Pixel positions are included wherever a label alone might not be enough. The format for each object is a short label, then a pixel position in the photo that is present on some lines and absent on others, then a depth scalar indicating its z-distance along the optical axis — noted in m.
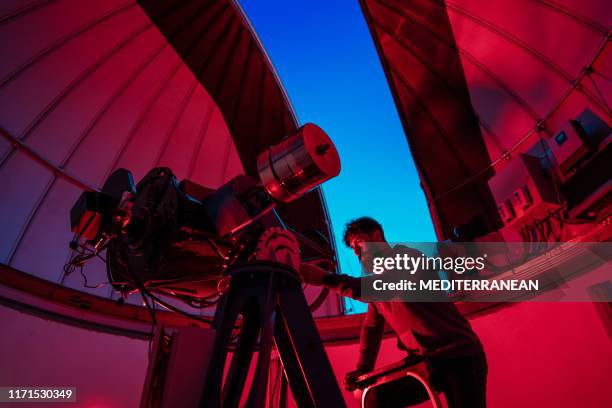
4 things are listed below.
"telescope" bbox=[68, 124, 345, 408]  1.19
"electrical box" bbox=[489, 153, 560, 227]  4.36
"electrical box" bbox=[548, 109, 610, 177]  3.85
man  2.11
